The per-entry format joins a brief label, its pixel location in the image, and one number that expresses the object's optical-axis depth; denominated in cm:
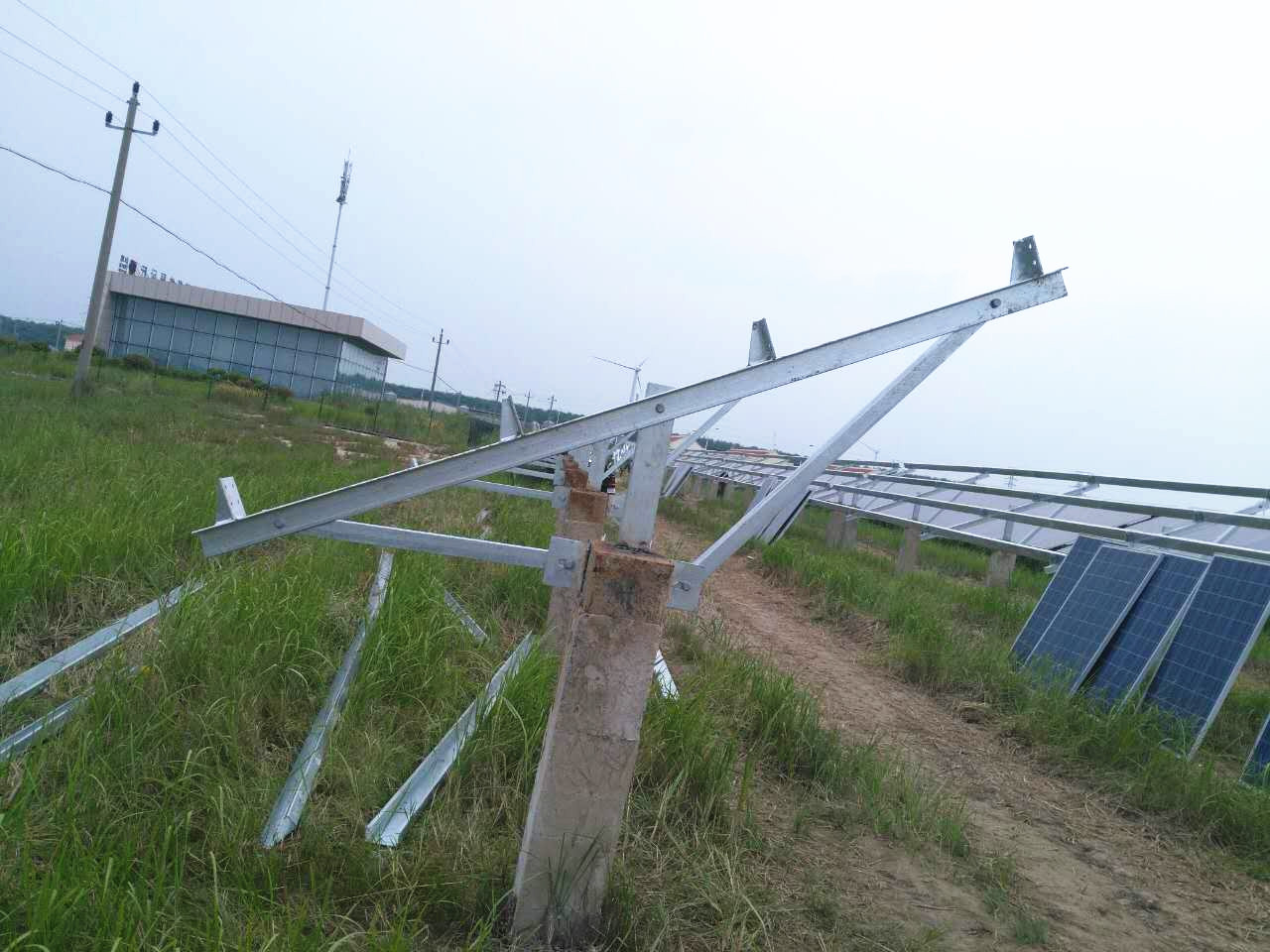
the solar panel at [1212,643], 463
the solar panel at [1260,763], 418
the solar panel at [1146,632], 514
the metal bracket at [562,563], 263
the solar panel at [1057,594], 628
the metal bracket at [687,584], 265
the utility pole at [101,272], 1928
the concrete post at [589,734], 235
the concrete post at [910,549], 1022
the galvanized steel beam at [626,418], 266
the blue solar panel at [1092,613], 555
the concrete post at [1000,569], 861
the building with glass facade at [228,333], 4428
